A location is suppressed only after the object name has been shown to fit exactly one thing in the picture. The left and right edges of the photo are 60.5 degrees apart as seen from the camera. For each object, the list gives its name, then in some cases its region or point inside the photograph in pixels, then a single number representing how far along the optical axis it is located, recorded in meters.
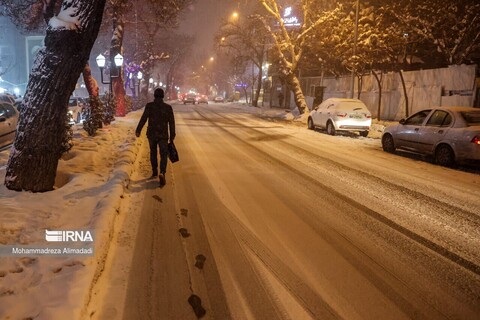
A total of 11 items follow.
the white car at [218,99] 72.49
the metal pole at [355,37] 21.88
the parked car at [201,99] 61.23
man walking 7.75
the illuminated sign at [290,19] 37.97
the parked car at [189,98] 58.22
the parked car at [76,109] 22.02
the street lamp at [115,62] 19.77
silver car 9.91
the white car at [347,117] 17.22
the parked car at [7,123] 11.61
